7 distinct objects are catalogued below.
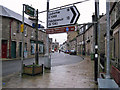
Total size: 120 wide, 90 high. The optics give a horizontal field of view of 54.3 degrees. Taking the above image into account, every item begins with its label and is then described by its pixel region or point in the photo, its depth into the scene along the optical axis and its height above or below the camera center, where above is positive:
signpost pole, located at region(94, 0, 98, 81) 5.81 -0.48
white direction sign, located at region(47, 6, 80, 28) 6.42 +1.78
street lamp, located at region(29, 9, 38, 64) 8.61 +1.53
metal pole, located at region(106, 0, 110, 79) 4.23 +0.03
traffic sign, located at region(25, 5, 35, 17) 7.60 +2.45
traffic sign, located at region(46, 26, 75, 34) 6.42 +1.04
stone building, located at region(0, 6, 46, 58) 18.78 +1.97
